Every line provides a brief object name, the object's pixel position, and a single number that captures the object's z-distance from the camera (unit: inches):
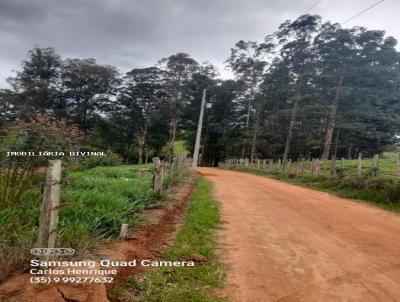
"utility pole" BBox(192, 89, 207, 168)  1175.0
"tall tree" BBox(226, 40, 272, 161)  1659.9
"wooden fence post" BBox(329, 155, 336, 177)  706.5
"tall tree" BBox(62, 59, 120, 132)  1674.5
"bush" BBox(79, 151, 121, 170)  903.5
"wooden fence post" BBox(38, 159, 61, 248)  144.9
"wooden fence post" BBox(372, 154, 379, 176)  597.8
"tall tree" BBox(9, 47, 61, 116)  1633.9
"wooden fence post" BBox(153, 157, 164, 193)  341.4
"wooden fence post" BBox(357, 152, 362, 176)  626.6
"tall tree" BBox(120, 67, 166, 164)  1788.9
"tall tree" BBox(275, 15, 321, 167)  1203.6
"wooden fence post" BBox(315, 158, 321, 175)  805.6
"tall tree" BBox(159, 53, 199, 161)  1807.3
